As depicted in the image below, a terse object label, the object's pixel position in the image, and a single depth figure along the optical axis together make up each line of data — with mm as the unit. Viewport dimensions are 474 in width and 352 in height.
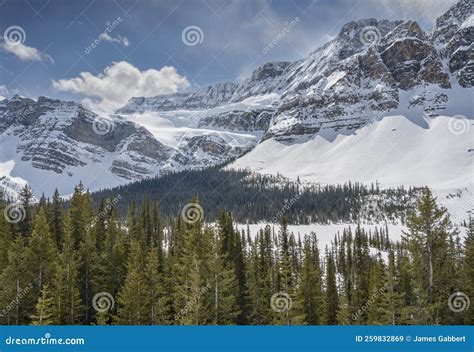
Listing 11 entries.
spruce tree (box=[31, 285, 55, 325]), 32106
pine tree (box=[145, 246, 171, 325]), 39875
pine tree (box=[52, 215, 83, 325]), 38688
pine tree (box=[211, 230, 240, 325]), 37875
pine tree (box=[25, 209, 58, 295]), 41406
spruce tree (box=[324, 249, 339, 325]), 58059
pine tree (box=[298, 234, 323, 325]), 49250
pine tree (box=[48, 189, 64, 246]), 57500
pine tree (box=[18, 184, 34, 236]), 59062
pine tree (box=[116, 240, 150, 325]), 38406
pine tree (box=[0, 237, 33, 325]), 38344
